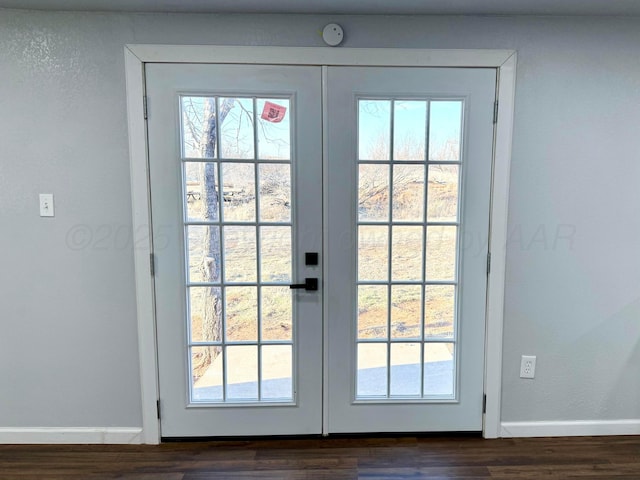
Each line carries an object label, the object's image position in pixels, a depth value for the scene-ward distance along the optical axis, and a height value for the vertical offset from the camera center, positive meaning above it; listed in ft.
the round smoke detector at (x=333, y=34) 5.90 +2.85
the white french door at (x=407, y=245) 6.15 -0.55
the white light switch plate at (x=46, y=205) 6.24 +0.12
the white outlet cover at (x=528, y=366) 6.66 -2.73
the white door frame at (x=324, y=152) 5.97 +1.01
